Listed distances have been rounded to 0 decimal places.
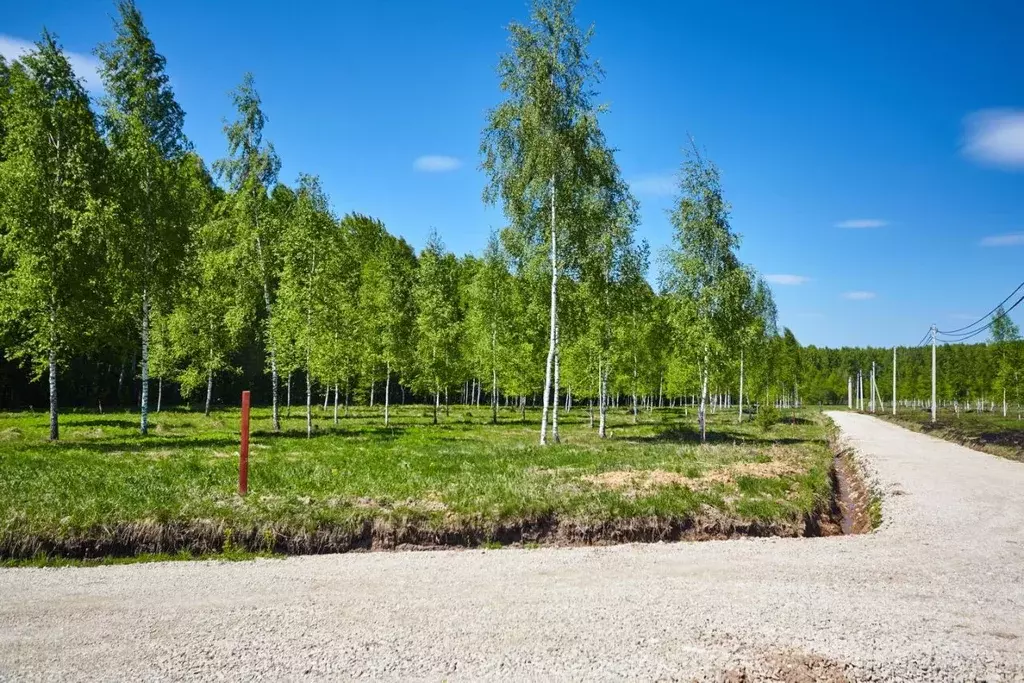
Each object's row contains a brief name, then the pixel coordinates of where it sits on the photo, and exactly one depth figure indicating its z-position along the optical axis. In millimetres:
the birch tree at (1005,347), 84250
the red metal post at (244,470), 14633
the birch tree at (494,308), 54562
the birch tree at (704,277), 36594
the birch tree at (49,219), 26516
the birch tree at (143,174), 32250
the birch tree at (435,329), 50656
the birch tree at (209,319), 47594
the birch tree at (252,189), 38969
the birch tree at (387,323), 47938
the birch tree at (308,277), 35625
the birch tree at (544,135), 30000
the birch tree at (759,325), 62328
